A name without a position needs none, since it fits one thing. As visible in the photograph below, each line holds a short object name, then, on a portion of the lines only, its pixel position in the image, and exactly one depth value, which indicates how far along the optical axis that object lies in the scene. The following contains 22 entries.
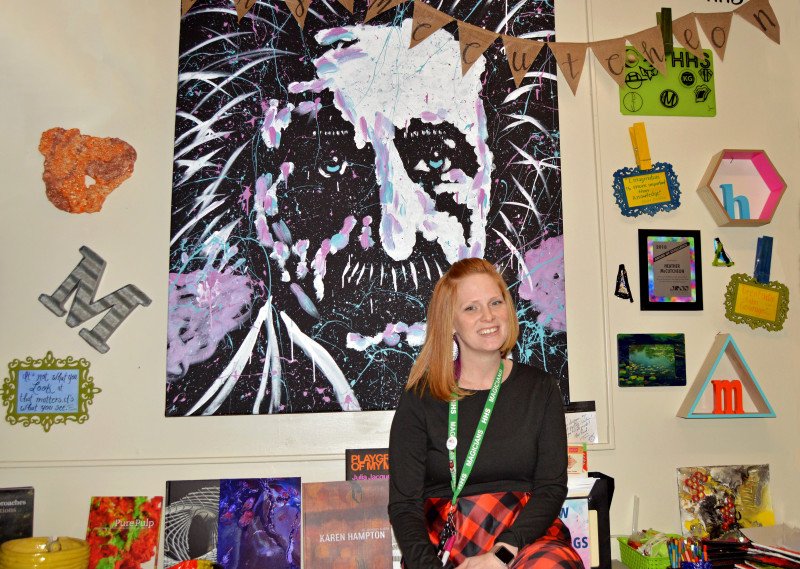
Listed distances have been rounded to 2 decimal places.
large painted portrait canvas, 2.39
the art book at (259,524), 2.25
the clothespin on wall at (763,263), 2.56
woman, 1.78
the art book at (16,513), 2.24
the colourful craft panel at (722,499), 2.46
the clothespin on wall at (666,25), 2.56
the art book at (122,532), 2.25
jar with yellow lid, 1.97
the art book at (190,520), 2.28
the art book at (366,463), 2.32
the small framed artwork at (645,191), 2.54
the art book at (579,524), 2.19
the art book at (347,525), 2.23
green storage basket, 2.21
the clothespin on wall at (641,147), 2.55
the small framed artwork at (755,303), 2.54
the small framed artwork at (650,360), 2.49
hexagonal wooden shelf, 2.54
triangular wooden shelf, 2.45
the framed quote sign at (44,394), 2.30
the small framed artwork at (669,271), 2.53
